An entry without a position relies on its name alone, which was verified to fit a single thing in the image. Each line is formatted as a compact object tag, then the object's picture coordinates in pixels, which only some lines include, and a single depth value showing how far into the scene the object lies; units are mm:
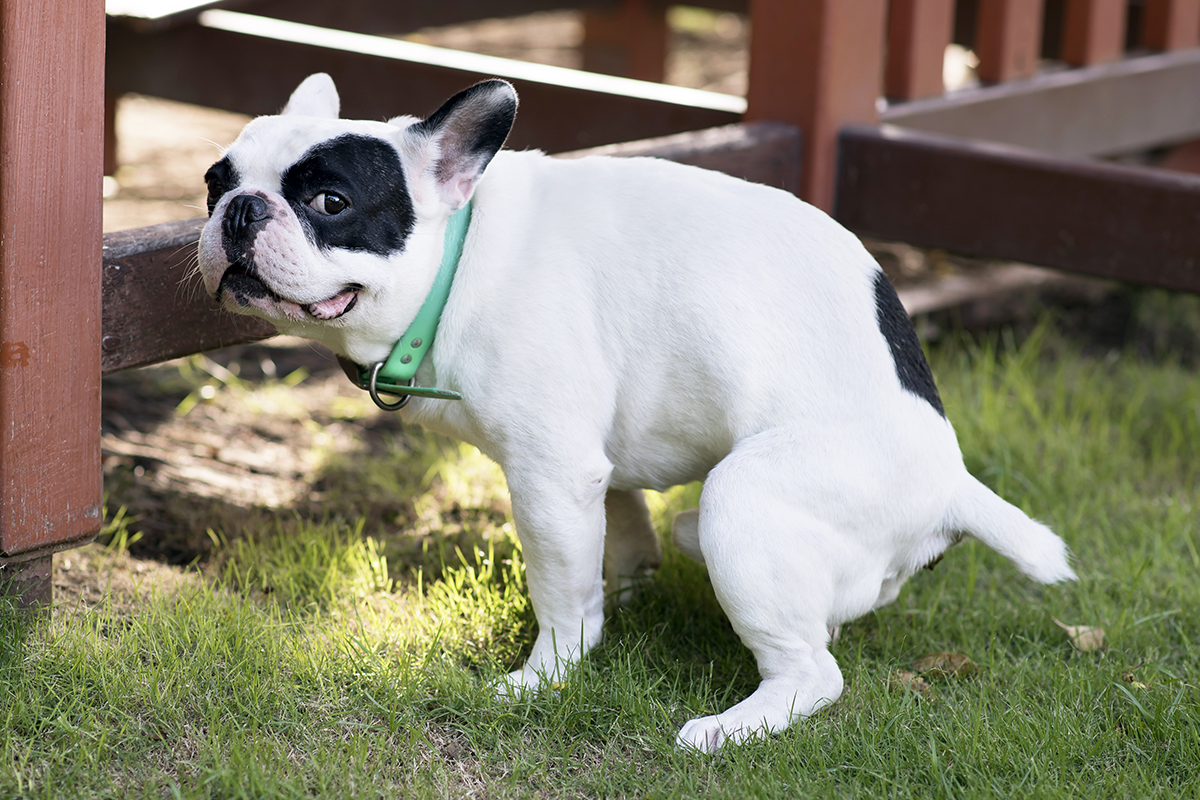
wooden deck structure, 2090
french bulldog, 2023
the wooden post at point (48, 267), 2023
